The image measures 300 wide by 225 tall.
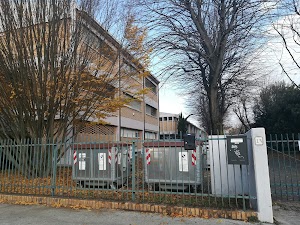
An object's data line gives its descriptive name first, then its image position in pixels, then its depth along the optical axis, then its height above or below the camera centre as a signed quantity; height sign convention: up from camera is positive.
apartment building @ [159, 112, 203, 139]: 53.08 +6.53
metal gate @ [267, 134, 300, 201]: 6.07 -1.34
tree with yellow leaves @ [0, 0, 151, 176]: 8.23 +3.10
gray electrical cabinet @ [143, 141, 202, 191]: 6.39 -0.41
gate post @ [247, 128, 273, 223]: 4.76 -0.57
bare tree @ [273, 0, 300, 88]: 10.98 +5.78
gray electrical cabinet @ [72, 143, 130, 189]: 6.99 -0.44
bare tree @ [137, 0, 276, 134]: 9.21 +4.69
